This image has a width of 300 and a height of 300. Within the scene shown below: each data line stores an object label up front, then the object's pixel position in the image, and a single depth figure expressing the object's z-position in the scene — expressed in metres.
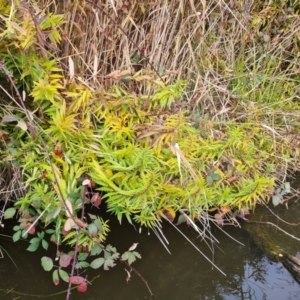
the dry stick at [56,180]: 1.59
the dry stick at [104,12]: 1.80
